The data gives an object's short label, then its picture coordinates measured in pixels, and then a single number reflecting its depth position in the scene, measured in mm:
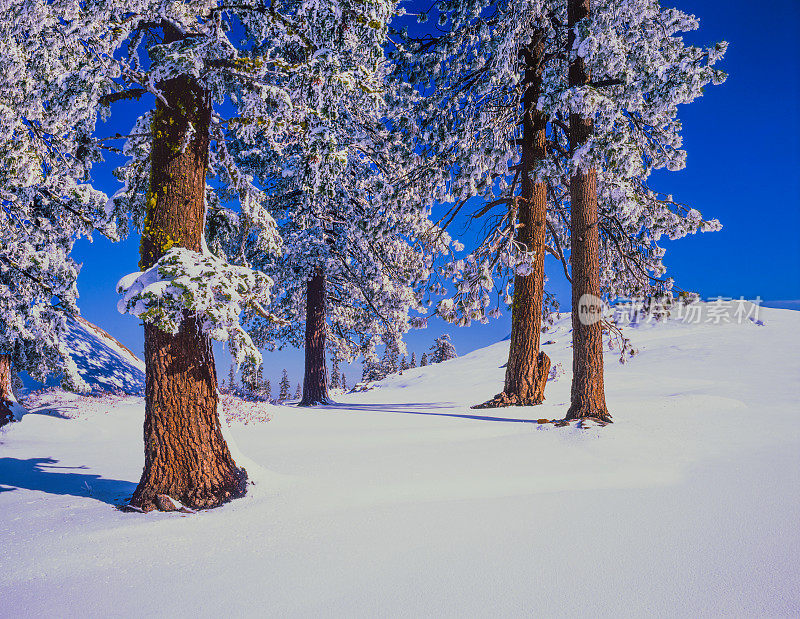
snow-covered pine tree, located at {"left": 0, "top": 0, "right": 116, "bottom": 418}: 5832
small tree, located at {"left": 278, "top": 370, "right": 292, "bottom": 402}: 80375
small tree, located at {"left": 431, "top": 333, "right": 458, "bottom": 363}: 48156
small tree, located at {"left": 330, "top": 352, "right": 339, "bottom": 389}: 68156
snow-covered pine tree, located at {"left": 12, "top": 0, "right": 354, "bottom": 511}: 4027
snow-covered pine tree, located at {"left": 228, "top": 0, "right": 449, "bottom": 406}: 11477
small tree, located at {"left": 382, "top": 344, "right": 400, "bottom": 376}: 54300
